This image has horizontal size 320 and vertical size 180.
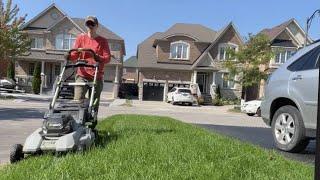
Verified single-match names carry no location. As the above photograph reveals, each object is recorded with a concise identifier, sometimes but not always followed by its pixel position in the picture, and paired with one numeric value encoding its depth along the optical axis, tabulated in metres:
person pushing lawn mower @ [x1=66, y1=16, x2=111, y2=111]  3.97
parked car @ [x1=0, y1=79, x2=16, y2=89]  22.16
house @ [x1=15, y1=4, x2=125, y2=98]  24.80
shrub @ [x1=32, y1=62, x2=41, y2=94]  23.70
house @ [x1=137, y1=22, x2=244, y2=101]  24.81
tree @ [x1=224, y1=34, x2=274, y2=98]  21.29
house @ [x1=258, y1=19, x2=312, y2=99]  24.87
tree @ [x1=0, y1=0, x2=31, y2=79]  17.38
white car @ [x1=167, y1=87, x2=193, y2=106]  21.36
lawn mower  3.14
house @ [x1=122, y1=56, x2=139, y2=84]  44.59
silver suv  3.91
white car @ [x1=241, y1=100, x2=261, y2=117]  16.94
